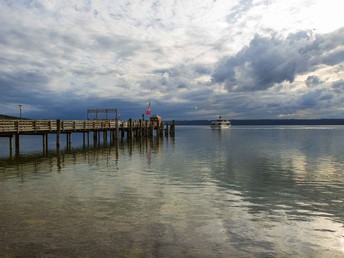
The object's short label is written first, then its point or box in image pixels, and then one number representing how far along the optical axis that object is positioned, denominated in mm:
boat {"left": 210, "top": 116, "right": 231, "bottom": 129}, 172125
